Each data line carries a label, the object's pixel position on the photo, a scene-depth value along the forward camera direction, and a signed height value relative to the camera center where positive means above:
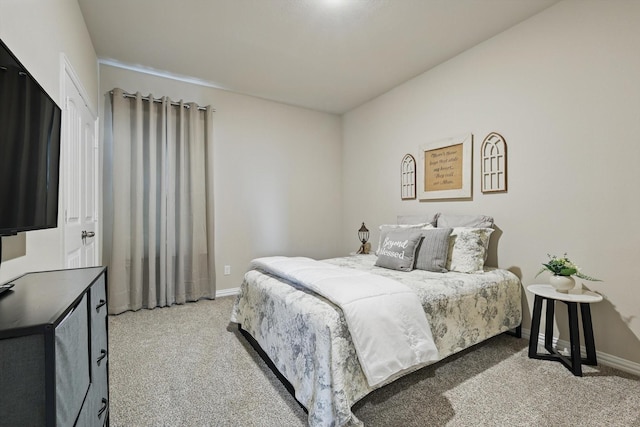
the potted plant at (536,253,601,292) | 2.05 -0.44
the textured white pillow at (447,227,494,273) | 2.50 -0.33
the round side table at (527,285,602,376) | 1.97 -0.80
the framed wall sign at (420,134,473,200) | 2.94 +0.45
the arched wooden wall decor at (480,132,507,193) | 2.66 +0.43
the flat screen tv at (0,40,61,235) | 0.92 +0.23
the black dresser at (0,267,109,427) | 0.64 -0.34
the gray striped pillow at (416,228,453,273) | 2.51 -0.34
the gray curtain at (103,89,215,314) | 3.19 +0.13
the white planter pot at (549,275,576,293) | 2.05 -0.49
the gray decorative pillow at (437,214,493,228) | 2.72 -0.09
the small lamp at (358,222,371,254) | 3.76 -0.36
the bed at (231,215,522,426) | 1.44 -0.70
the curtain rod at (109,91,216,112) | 3.24 +1.28
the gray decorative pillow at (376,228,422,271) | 2.58 -0.34
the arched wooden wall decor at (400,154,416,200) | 3.51 +0.41
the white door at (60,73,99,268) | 1.95 +0.26
